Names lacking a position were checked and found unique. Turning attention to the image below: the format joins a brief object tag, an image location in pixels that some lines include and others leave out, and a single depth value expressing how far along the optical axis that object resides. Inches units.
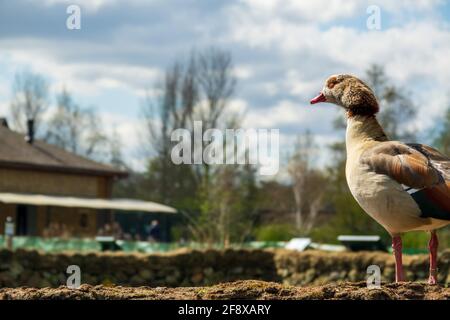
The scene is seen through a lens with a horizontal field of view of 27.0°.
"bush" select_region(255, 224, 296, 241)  1327.5
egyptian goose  211.9
